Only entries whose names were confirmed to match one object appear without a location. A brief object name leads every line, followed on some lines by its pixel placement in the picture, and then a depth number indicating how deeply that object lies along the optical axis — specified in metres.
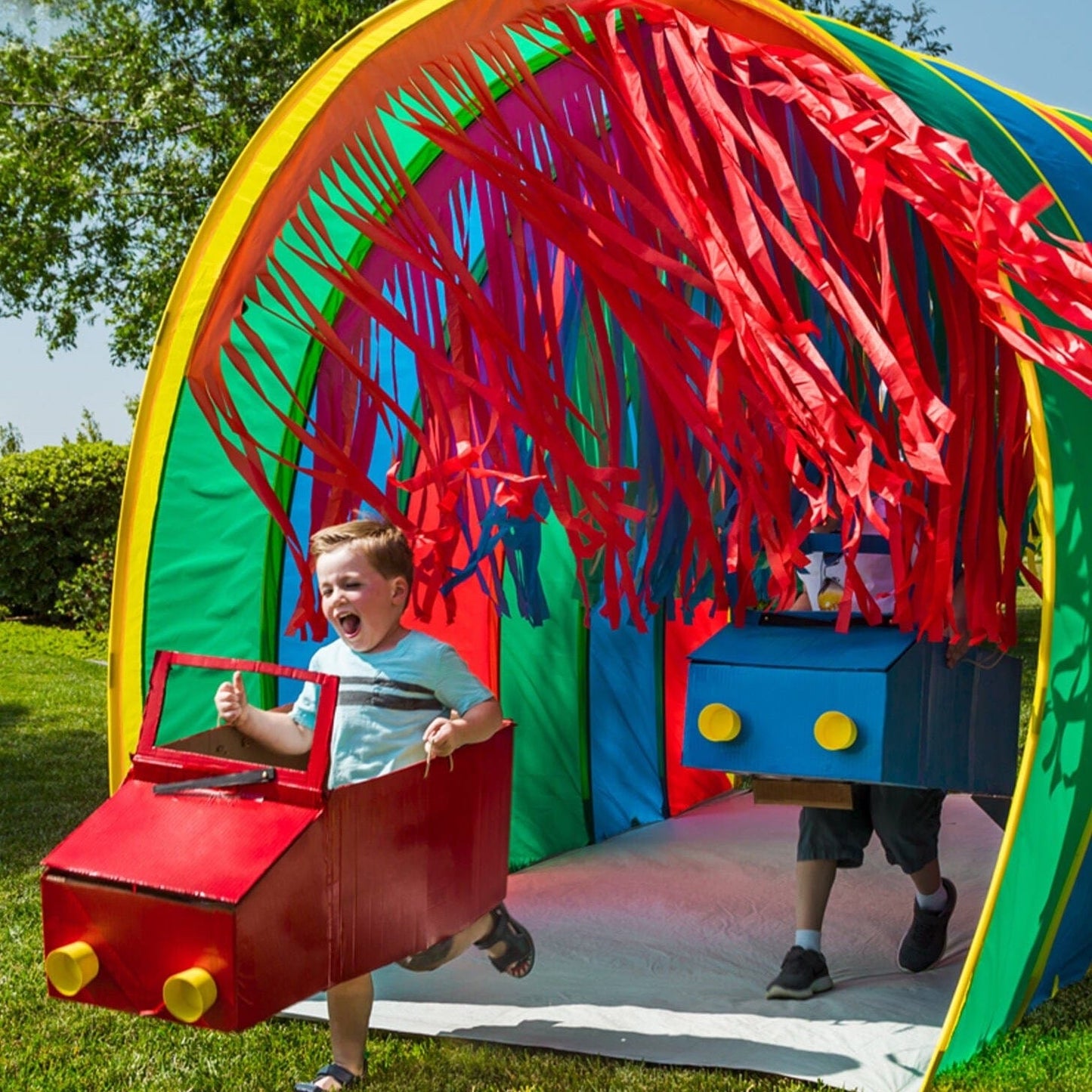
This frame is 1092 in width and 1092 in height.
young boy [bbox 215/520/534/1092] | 3.38
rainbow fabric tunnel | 2.95
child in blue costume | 3.88
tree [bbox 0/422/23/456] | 22.03
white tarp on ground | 3.52
